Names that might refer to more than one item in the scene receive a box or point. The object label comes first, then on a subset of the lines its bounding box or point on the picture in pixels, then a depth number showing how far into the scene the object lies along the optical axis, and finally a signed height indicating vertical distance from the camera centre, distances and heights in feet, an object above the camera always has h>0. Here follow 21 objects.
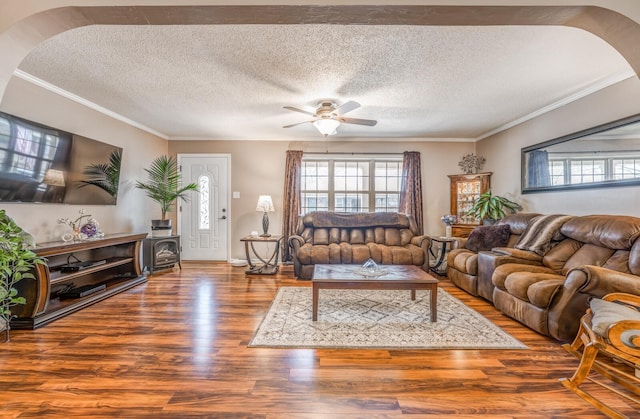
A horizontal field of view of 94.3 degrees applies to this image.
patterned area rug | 7.73 -3.32
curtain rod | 18.63 +3.80
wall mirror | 9.36 +2.08
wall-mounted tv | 9.05 +1.72
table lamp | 16.62 +0.39
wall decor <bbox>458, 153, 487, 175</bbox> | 17.90 +3.13
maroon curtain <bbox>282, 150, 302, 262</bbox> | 18.24 +1.12
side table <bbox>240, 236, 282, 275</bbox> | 15.60 -2.92
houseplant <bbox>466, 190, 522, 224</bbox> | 14.79 +0.38
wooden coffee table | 8.98 -2.09
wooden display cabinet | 16.48 +1.18
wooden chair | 4.82 -2.15
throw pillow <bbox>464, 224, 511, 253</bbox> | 12.63 -0.98
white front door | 18.80 +0.43
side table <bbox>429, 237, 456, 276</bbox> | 15.17 -2.48
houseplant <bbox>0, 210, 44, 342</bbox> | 7.02 -1.09
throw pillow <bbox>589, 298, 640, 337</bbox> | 5.27 -1.84
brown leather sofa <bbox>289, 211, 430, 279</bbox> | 14.65 -1.42
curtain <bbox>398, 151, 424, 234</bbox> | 18.16 +1.70
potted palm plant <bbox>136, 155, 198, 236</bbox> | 15.64 +1.42
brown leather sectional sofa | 7.30 -1.71
